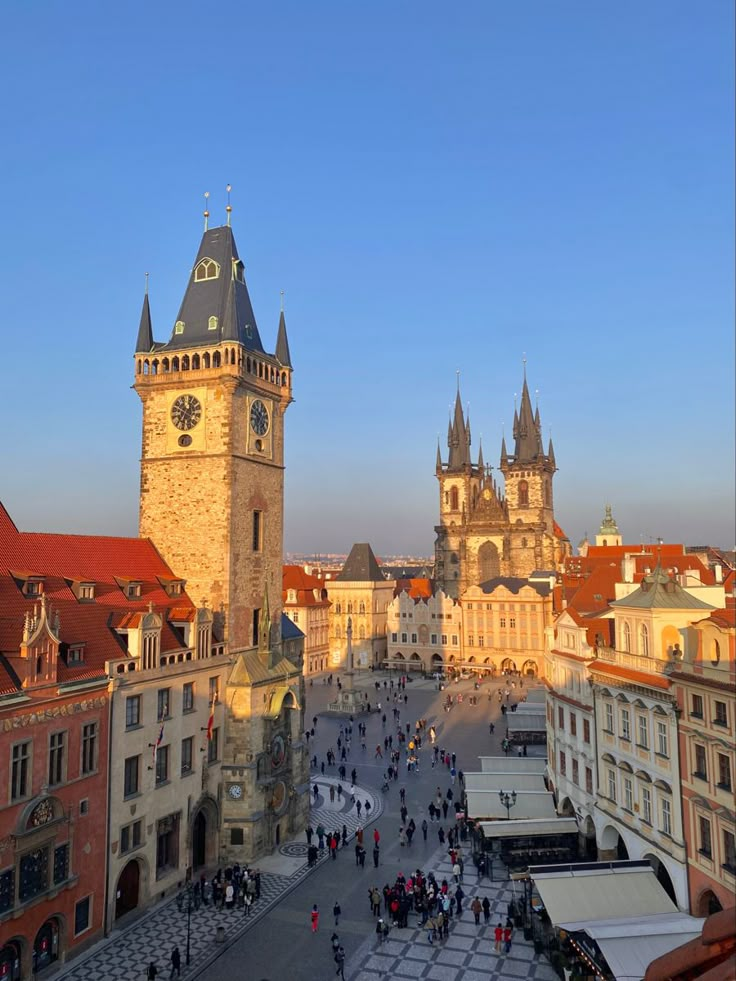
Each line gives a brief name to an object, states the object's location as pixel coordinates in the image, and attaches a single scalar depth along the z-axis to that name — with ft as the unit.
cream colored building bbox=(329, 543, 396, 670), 348.79
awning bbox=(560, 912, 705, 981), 66.54
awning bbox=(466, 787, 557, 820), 115.14
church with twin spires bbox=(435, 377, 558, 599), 388.16
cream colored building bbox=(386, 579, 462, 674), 336.70
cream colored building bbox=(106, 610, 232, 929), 93.30
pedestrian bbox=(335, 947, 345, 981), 79.15
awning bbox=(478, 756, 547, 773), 140.15
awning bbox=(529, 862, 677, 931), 78.74
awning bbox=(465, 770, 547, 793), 127.17
